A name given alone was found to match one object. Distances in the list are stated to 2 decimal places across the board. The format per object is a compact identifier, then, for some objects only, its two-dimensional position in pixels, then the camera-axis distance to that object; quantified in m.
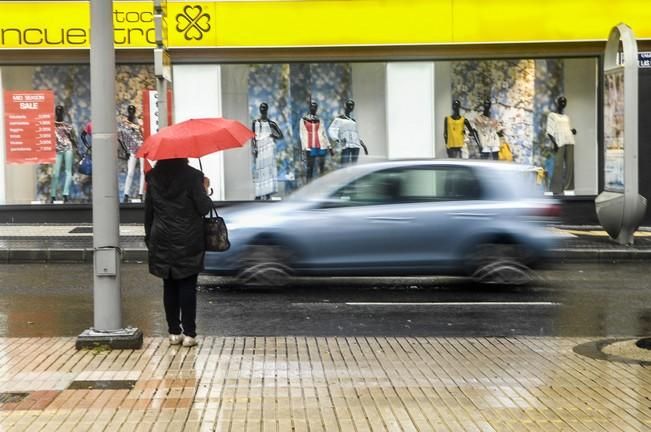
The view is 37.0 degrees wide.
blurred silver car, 12.03
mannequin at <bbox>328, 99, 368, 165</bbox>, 20.55
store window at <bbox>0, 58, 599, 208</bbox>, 20.17
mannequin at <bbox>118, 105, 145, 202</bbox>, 20.27
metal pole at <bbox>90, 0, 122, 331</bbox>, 8.05
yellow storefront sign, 19.55
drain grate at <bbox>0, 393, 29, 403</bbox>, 6.45
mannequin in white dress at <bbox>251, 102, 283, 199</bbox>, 20.48
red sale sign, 20.08
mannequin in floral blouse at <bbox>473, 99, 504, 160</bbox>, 20.44
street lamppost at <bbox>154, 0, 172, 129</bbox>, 15.54
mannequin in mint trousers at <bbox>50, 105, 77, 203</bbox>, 20.16
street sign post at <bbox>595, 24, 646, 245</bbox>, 16.47
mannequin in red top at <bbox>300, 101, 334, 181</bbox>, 20.50
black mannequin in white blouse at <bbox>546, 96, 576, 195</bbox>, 20.50
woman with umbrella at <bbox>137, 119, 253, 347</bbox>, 8.12
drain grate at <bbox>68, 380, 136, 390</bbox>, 6.79
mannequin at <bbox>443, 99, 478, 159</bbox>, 20.42
